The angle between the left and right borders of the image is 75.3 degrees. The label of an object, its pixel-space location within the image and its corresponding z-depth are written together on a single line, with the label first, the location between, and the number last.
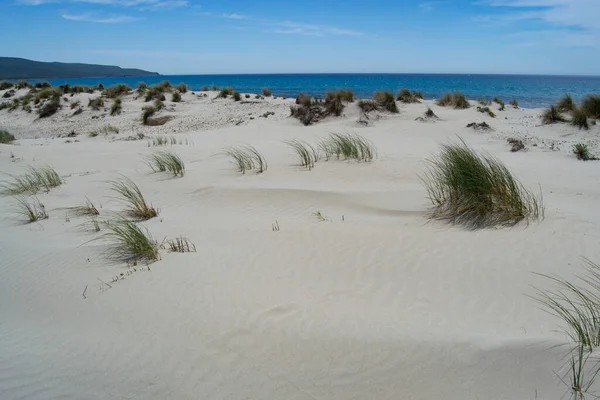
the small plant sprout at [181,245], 4.82
